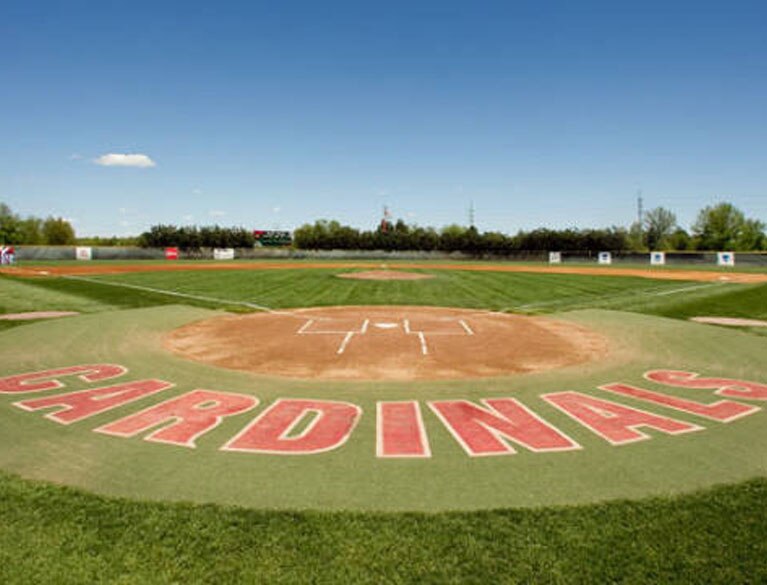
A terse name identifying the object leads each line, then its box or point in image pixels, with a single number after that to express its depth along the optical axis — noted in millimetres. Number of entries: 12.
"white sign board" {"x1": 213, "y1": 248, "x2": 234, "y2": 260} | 81938
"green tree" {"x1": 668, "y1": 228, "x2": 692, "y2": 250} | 120312
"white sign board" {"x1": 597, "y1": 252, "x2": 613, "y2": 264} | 73431
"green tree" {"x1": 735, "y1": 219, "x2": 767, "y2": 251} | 113938
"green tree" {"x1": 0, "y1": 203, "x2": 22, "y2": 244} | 109312
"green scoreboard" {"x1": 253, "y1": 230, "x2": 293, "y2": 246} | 89062
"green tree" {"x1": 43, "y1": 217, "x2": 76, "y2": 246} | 132212
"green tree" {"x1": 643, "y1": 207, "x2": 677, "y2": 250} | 140000
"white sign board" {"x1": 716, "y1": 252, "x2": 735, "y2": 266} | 63250
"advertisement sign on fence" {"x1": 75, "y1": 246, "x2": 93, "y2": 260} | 69812
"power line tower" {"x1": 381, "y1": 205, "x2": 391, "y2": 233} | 134062
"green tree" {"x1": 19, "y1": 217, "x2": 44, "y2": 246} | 121000
